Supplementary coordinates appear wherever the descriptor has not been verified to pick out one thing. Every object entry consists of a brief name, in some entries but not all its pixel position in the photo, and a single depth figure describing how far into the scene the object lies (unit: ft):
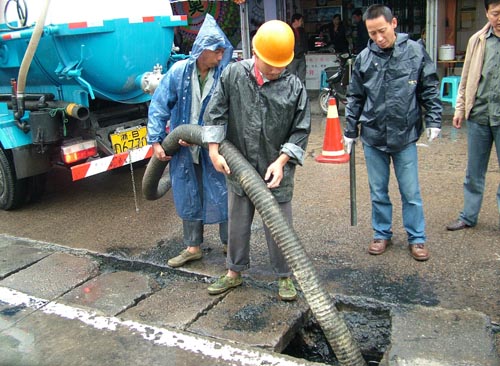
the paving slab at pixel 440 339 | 9.03
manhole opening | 10.26
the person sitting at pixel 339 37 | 35.45
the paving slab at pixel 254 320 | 10.11
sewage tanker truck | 15.93
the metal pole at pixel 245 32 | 34.94
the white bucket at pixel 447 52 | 29.78
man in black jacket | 12.19
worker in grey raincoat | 10.34
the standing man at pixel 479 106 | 13.09
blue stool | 29.01
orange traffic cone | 22.25
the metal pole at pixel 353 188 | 13.72
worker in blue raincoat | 12.03
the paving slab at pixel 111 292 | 11.76
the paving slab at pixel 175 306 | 10.98
